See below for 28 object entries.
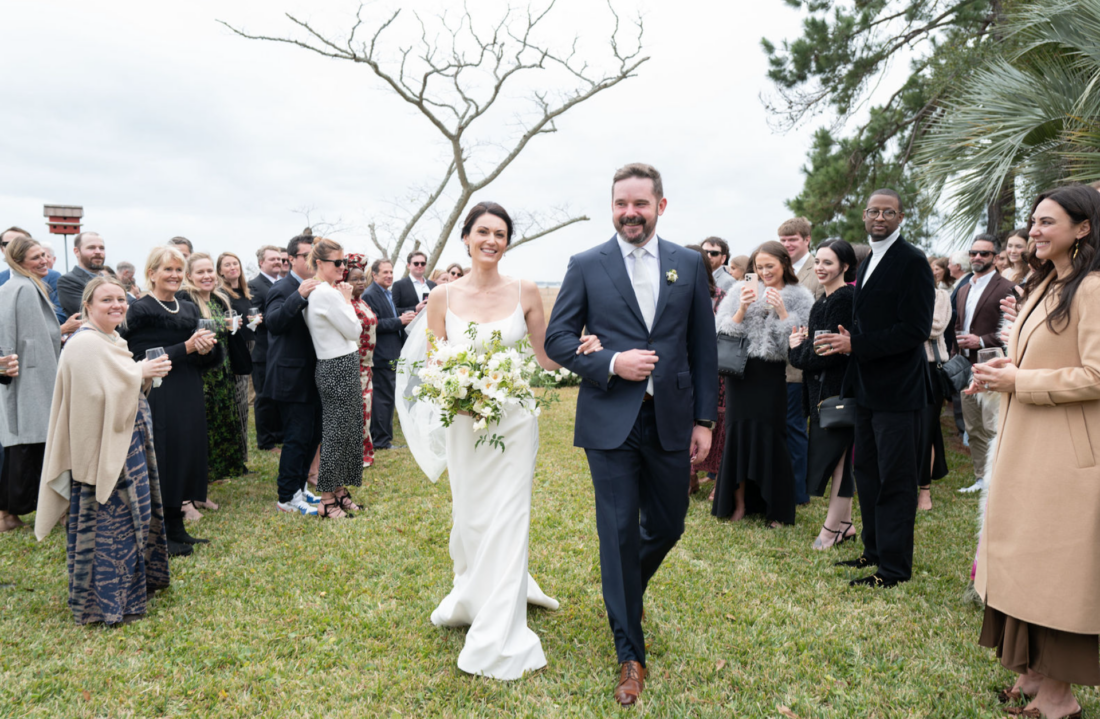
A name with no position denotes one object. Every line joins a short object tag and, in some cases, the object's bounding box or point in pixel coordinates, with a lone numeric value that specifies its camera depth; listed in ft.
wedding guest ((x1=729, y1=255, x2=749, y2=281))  28.45
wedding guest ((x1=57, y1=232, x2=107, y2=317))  24.16
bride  12.60
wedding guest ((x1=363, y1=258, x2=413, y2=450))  33.53
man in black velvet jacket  15.39
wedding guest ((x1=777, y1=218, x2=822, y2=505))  23.77
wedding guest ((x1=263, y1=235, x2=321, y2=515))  22.18
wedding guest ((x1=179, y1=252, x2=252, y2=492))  22.44
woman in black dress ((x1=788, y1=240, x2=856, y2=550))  17.88
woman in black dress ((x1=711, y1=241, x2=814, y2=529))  20.45
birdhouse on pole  45.57
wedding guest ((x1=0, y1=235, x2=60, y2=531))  20.03
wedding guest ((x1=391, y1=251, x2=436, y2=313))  37.73
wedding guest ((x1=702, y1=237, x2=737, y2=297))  27.71
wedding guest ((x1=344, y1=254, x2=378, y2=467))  24.07
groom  11.78
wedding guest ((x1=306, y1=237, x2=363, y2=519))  22.20
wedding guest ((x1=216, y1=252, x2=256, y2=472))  27.78
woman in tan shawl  14.30
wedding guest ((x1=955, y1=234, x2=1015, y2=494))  25.07
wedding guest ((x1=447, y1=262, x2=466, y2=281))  40.69
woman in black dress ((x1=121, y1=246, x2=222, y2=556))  18.67
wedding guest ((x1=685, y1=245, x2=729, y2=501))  24.48
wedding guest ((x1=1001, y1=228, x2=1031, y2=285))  21.26
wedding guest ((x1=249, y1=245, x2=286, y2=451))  28.89
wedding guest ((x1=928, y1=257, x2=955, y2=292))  34.88
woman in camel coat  10.07
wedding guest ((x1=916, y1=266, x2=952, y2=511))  22.07
